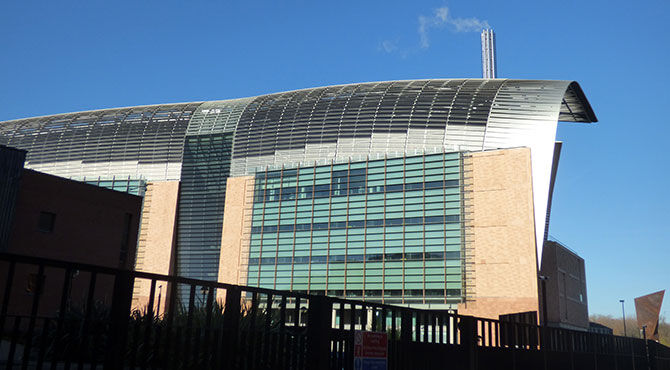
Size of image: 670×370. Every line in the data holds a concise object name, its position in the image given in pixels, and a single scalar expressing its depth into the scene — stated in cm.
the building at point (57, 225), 3020
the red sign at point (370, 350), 1027
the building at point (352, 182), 5019
